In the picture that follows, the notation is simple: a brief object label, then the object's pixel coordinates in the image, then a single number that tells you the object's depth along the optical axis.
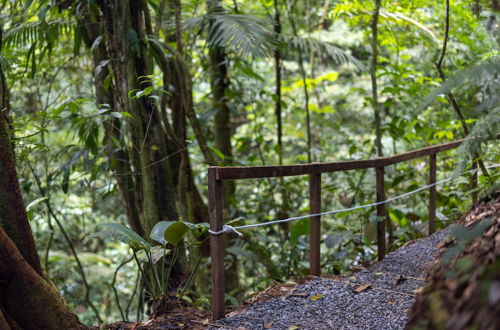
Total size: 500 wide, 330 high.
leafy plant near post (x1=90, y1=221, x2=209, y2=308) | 2.82
